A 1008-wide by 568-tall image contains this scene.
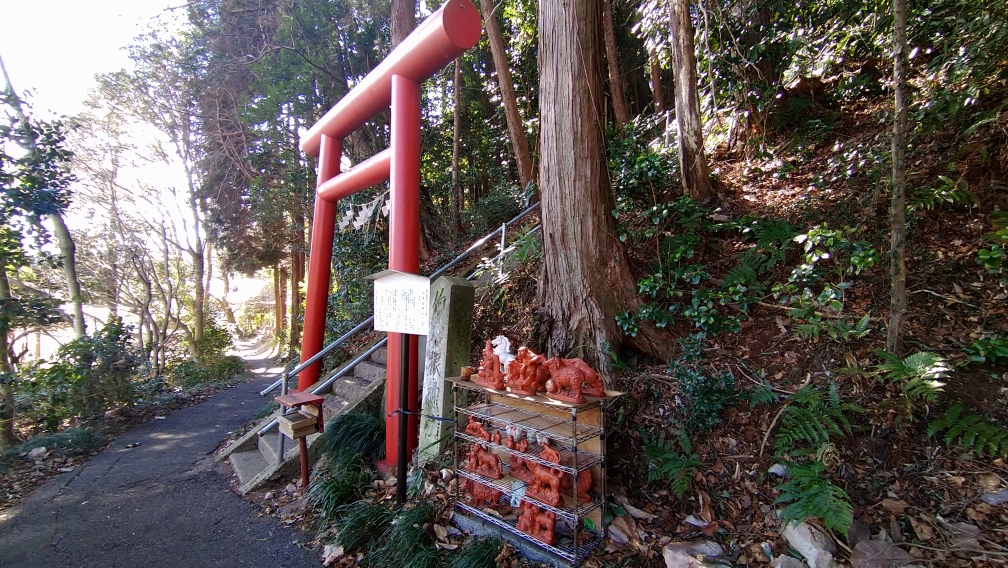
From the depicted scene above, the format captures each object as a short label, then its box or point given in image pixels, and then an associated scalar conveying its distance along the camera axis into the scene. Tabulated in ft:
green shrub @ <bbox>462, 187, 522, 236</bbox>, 26.30
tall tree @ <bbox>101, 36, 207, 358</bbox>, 33.50
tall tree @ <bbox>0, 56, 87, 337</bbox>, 22.80
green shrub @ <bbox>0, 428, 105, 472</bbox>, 16.55
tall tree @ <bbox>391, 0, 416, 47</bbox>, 25.53
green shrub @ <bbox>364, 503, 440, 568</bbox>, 8.79
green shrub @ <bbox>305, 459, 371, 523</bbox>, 11.18
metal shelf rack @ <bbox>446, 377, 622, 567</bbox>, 8.29
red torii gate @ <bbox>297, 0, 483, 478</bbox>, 12.80
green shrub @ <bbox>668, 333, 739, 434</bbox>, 9.61
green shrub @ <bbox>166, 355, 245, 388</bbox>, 31.89
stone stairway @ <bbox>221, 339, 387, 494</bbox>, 13.87
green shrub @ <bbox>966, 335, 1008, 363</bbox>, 8.22
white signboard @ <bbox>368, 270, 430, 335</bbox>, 10.18
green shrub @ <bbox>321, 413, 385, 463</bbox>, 13.39
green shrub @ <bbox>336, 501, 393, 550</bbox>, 9.86
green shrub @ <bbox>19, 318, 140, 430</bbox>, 18.93
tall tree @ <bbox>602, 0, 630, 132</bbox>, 24.89
